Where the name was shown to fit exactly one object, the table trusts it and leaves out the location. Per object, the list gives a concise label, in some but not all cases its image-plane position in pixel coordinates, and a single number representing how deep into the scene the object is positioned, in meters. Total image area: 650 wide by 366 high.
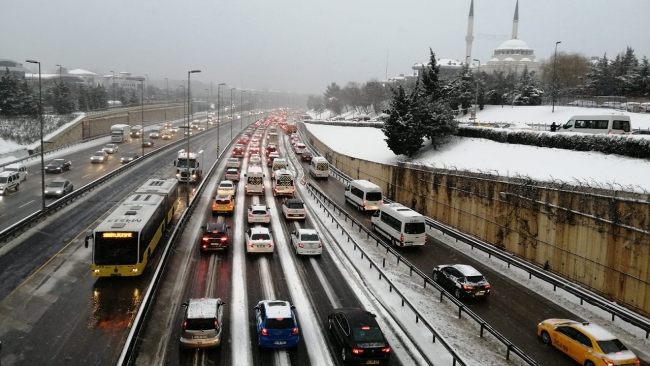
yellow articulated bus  22.03
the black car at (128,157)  61.38
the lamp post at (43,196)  33.16
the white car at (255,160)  61.01
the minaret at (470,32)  157.00
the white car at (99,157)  61.34
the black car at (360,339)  15.45
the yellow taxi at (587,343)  15.58
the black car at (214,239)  27.70
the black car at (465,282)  22.08
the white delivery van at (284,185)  45.19
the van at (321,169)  56.16
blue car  16.42
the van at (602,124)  37.16
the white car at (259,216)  34.38
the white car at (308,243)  27.62
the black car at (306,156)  70.75
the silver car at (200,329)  16.03
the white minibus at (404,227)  29.69
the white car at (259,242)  27.41
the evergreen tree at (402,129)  49.56
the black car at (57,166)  52.28
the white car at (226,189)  39.98
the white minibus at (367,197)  39.62
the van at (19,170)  45.64
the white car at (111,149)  69.69
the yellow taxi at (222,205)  37.44
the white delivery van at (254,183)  44.97
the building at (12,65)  179.31
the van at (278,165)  55.19
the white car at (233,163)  57.18
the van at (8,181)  41.75
